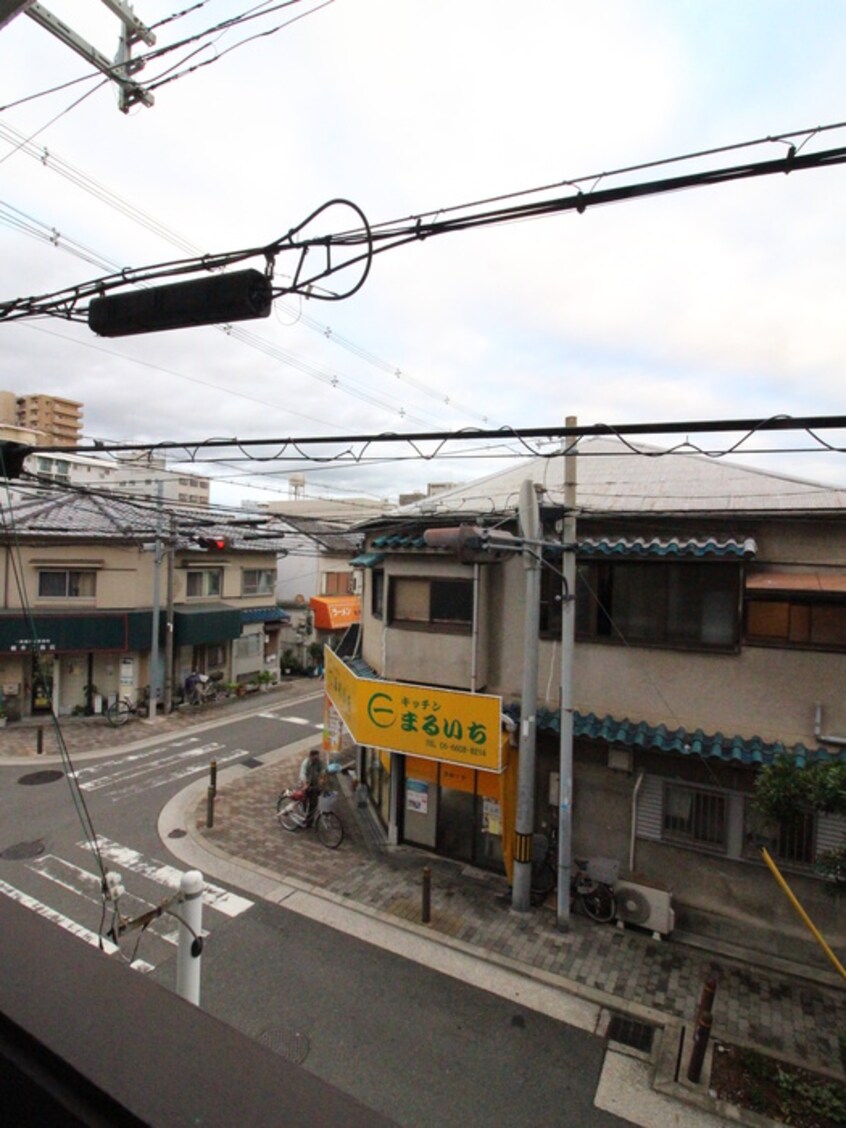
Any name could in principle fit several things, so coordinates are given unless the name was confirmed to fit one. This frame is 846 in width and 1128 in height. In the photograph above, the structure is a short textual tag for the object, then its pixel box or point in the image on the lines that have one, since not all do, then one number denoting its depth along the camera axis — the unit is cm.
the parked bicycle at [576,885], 1132
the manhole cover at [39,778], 1758
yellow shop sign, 1166
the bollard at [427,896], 1105
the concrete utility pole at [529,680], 1091
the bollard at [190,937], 589
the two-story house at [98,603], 2319
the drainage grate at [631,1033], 854
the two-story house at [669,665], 1021
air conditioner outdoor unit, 1084
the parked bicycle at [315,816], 1416
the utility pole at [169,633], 2469
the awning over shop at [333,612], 3541
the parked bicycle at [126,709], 2347
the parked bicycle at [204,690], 2686
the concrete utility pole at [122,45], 486
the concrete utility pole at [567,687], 1080
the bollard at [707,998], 804
